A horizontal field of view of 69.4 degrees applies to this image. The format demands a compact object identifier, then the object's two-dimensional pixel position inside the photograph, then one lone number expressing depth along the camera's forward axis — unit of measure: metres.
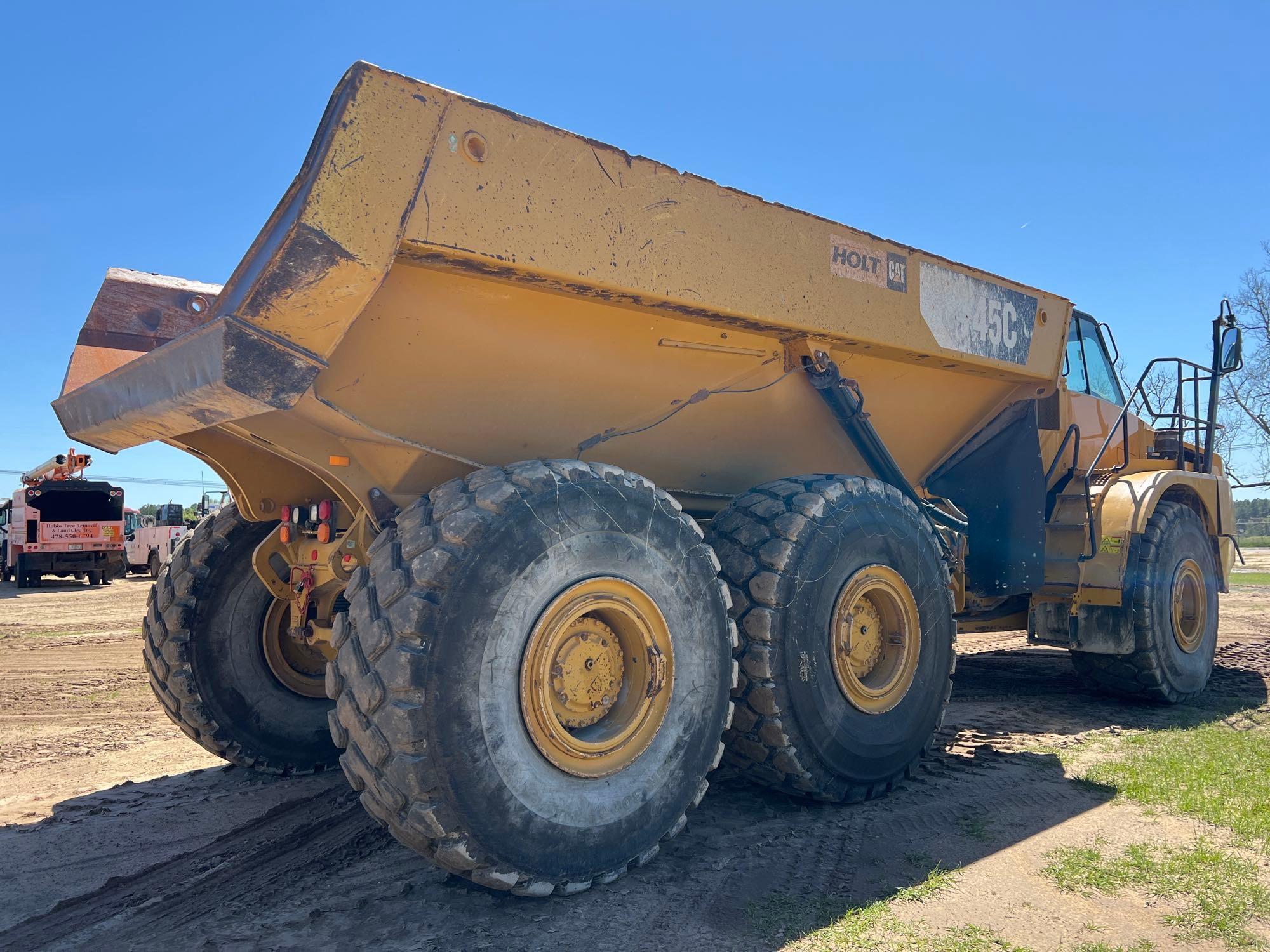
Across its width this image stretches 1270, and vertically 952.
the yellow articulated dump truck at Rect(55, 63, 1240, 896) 2.65
